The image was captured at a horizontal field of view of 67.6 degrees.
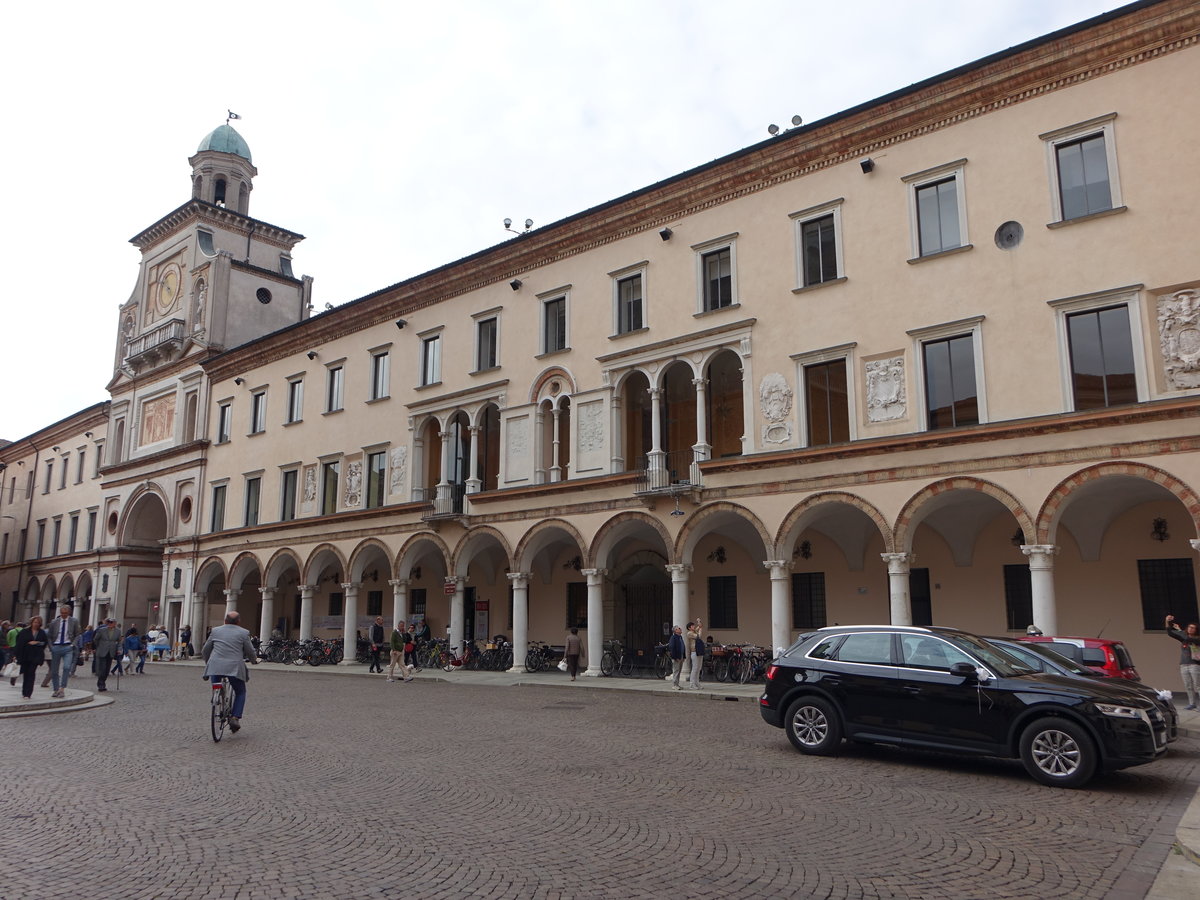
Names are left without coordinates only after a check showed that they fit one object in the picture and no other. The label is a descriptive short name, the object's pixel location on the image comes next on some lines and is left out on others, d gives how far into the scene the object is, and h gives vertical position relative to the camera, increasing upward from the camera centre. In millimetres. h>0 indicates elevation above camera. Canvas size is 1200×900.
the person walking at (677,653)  19562 -1016
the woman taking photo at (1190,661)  14250 -886
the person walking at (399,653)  23016 -1204
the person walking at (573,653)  21828 -1131
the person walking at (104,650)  19531 -935
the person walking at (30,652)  16281 -804
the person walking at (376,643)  26297 -1062
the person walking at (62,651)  16781 -810
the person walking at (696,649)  19141 -909
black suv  8359 -1010
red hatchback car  12422 -675
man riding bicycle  11541 -659
